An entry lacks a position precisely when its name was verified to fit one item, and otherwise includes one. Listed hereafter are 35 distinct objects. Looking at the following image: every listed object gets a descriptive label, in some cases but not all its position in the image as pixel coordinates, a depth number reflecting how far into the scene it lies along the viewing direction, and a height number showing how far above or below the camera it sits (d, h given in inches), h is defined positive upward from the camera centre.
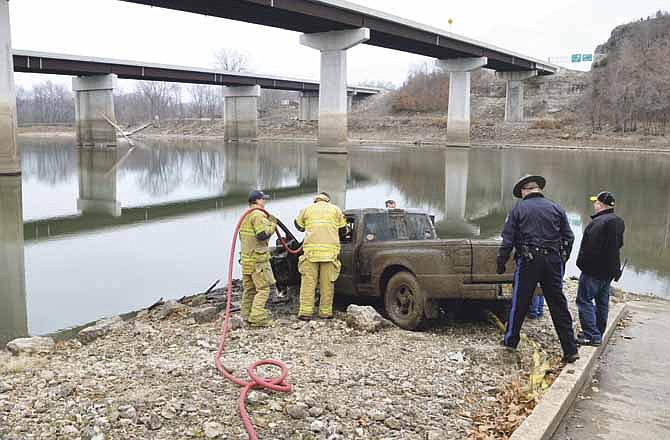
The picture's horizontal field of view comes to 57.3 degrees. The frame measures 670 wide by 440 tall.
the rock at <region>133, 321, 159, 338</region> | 303.5 -94.2
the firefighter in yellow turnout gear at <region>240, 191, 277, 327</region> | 306.3 -56.7
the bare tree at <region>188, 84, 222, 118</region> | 5679.1 +377.0
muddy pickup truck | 290.4 -62.7
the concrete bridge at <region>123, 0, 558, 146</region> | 1571.1 +341.0
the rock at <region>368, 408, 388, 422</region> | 196.7 -86.8
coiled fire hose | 187.8 -82.7
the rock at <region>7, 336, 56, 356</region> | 281.6 -94.3
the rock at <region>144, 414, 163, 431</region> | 183.9 -84.2
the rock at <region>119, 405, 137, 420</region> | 188.2 -82.9
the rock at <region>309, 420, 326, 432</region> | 187.6 -86.2
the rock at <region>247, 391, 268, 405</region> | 203.9 -84.7
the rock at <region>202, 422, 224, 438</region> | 182.7 -85.6
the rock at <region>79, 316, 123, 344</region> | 315.9 -97.8
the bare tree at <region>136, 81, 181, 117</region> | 5551.2 +411.7
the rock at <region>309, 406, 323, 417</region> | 196.5 -85.4
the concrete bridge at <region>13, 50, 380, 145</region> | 2262.2 +277.4
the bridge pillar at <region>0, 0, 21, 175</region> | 1205.1 +72.7
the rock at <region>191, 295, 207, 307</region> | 387.3 -100.1
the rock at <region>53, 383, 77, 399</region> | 205.4 -83.9
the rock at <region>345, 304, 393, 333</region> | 293.4 -84.4
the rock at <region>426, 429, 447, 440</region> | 187.0 -88.6
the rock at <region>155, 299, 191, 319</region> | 353.4 -97.0
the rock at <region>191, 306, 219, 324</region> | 322.3 -90.2
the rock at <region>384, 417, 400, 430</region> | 192.9 -87.6
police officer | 245.0 -42.4
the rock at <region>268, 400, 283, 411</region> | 200.8 -85.8
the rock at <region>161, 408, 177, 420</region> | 190.4 -84.0
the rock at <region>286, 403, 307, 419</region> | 195.0 -84.9
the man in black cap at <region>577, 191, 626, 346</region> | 264.5 -50.5
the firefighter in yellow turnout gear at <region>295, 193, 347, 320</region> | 316.2 -56.2
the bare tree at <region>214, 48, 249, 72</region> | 5378.9 +687.4
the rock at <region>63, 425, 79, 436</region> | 179.6 -84.2
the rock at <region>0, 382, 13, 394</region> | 214.2 -85.8
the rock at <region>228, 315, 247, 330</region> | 299.0 -87.6
